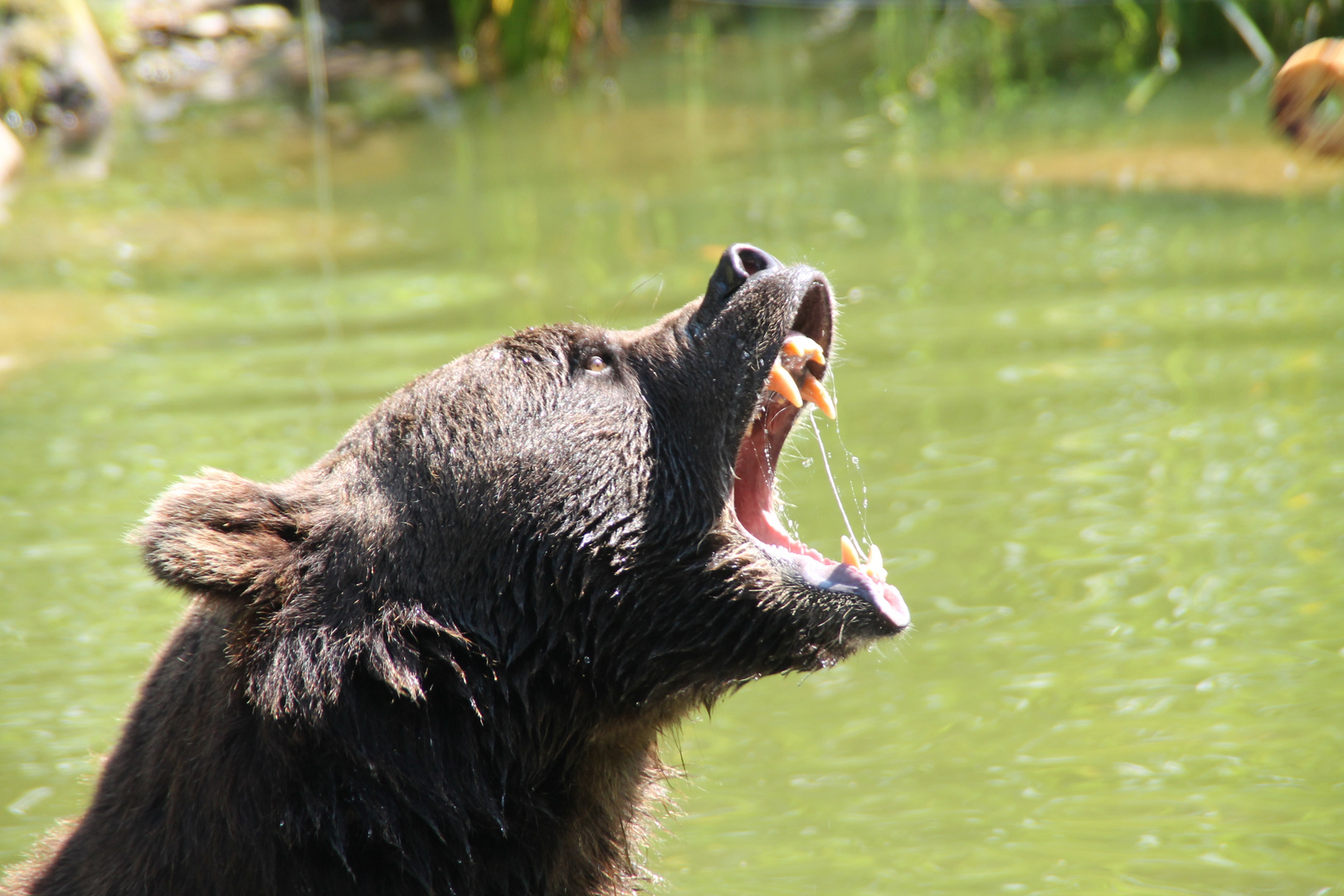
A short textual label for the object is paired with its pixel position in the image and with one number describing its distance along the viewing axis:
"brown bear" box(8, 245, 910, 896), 6.47
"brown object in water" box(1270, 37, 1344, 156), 8.03
